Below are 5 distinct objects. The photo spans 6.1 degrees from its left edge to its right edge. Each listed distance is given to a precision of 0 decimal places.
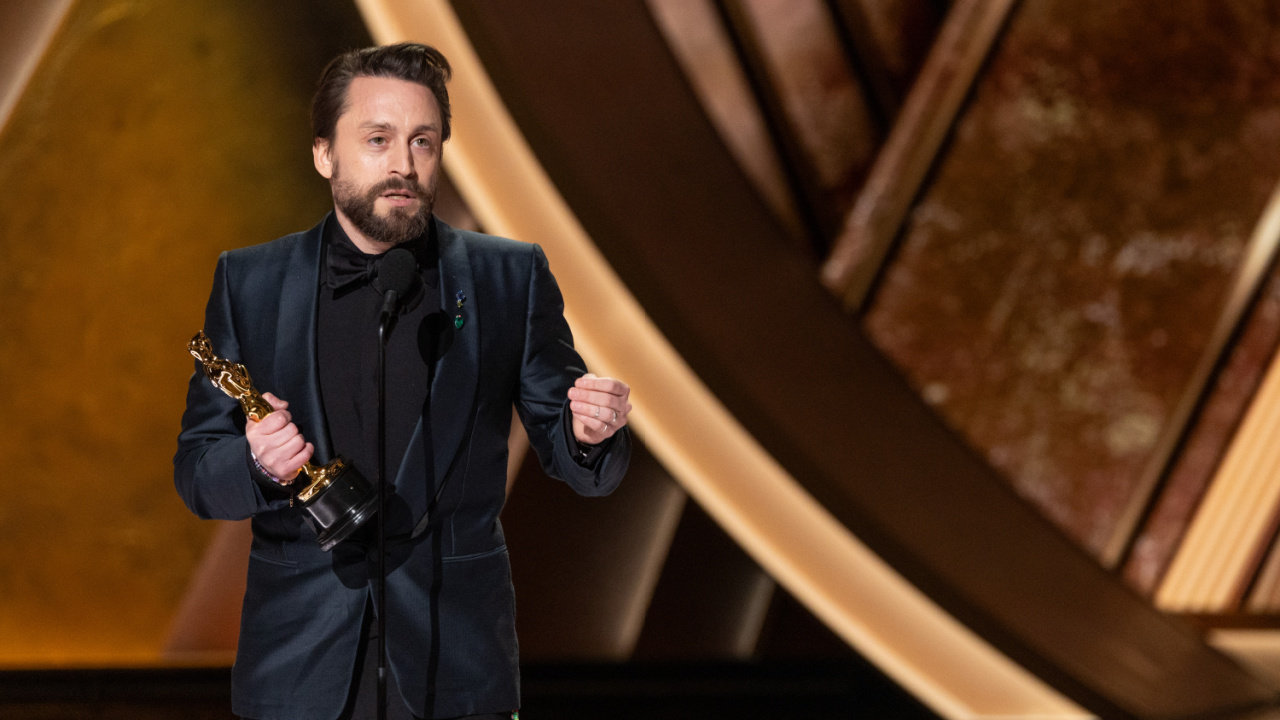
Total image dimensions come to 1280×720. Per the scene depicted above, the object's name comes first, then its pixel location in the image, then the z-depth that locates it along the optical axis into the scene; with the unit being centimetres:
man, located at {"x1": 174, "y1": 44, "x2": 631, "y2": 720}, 1651
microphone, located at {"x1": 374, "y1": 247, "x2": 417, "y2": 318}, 1644
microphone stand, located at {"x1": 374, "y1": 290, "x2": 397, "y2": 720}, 1636
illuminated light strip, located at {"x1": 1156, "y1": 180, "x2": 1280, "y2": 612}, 2893
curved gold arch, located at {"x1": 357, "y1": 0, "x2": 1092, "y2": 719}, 1979
